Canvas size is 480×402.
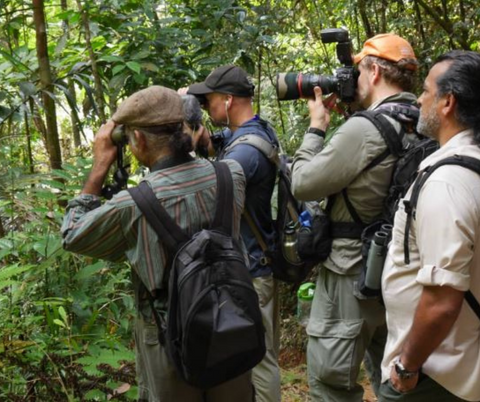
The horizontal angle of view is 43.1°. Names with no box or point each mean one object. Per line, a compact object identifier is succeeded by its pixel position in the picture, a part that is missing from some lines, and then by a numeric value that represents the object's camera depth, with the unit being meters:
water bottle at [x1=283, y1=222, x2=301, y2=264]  3.09
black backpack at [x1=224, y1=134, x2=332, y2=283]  2.99
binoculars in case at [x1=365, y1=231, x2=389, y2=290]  2.42
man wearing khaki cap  2.21
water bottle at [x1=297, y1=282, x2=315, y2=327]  3.40
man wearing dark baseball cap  3.18
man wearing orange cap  2.71
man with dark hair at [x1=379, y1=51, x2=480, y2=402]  1.83
